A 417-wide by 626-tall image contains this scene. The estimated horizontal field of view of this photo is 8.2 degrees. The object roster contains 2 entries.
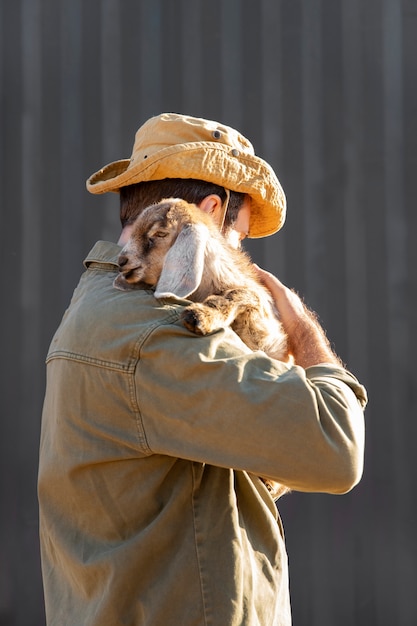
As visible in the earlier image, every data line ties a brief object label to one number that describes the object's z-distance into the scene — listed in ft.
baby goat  14.90
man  13.81
